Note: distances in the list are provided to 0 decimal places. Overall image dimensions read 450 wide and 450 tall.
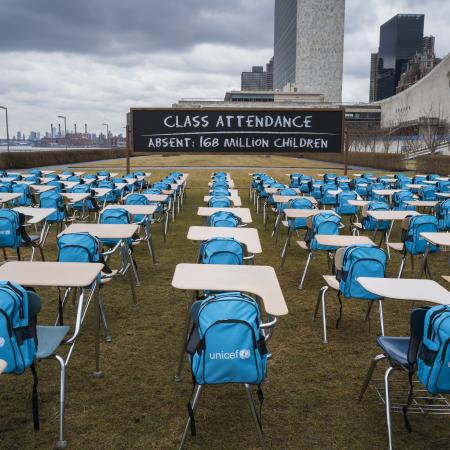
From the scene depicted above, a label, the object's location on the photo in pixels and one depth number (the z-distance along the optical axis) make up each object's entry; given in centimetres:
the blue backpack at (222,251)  502
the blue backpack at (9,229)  677
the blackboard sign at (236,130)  1472
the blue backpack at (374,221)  896
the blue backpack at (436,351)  292
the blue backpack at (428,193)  1265
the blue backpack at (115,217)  724
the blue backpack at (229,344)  296
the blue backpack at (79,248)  509
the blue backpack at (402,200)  996
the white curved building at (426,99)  6156
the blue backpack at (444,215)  841
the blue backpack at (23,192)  1103
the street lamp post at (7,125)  3758
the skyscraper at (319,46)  13325
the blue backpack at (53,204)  912
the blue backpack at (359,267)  486
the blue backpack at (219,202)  906
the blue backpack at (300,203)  959
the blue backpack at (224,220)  686
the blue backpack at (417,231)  682
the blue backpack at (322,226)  698
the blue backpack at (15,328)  301
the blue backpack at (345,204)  1065
